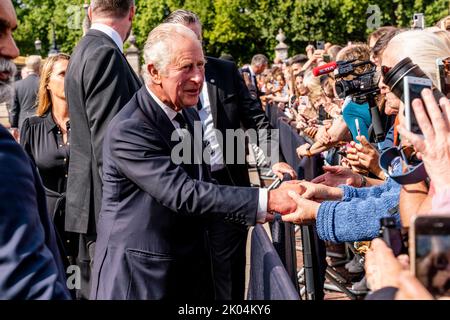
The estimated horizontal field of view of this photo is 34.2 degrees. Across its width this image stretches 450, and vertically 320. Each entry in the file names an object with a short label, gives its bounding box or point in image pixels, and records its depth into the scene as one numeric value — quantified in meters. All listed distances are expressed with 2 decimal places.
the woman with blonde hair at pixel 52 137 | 5.04
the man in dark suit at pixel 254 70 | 14.07
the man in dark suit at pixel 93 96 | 4.21
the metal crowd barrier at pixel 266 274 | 2.48
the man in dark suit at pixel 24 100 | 9.85
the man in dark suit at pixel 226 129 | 4.98
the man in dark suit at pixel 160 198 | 3.13
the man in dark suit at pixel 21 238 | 1.84
